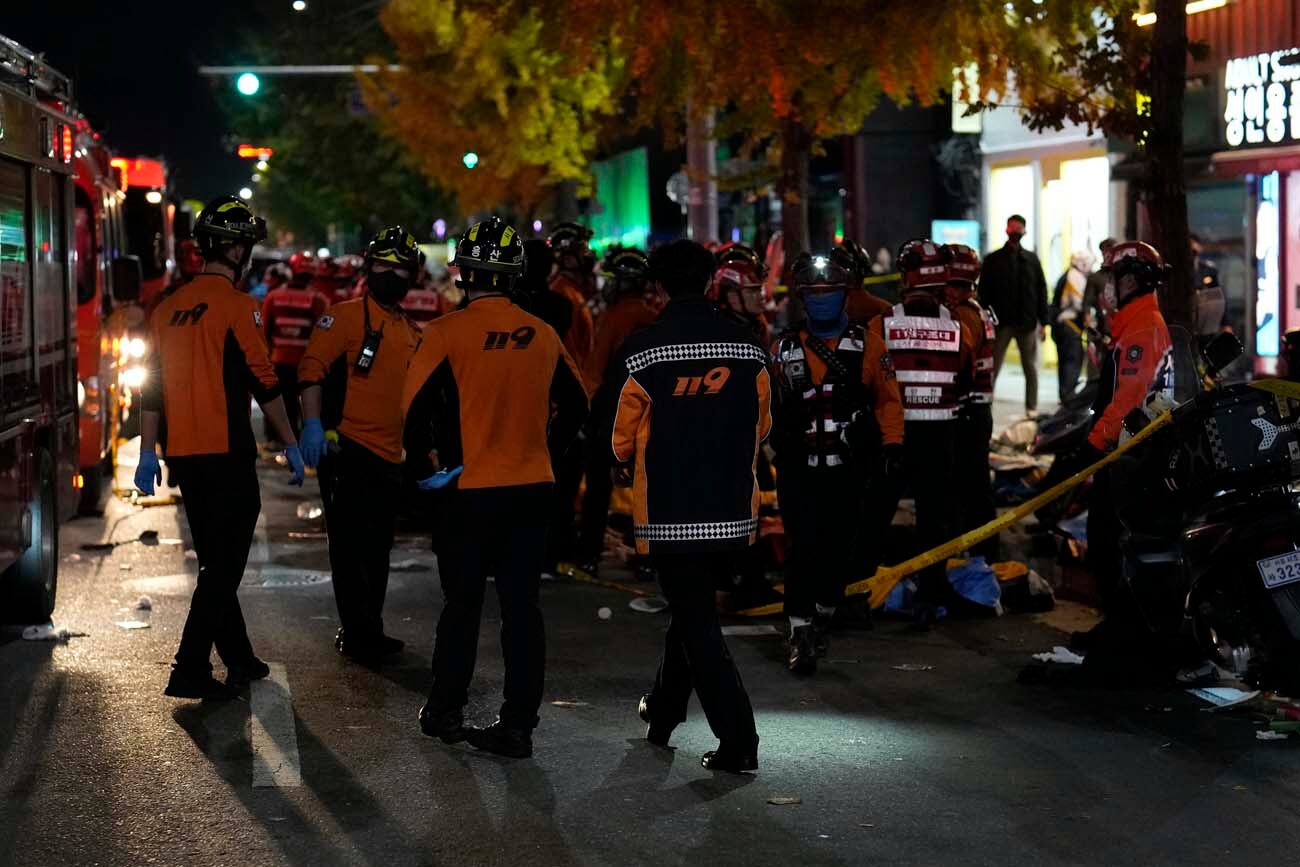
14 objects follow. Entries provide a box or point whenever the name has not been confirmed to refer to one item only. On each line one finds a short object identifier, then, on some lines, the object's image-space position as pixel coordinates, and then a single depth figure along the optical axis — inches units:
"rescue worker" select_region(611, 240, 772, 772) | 544.7
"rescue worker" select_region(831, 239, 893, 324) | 906.7
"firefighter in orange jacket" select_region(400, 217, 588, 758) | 566.9
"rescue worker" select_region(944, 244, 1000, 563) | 867.4
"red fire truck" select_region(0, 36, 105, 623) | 728.3
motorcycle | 607.2
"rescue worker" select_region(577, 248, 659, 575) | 942.4
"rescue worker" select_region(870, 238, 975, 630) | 802.2
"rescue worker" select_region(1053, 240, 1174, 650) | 729.6
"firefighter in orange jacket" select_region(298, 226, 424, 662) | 721.0
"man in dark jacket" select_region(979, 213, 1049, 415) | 1549.0
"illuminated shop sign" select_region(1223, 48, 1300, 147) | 1446.9
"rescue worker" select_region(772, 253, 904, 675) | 715.4
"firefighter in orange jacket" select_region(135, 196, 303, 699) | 643.5
